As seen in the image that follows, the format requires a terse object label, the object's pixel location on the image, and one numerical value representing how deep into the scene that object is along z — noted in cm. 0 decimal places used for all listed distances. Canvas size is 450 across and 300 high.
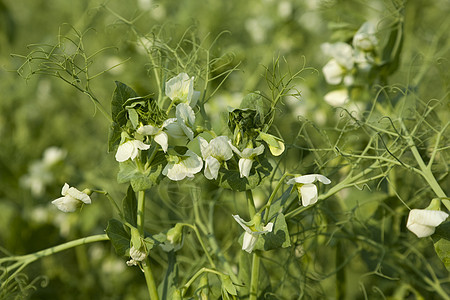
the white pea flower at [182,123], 94
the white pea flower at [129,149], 94
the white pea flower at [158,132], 93
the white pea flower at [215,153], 94
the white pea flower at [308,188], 94
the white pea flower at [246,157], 94
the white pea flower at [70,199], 94
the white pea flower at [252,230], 93
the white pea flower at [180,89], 96
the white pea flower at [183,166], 94
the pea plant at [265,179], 94
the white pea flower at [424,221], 93
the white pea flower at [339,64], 109
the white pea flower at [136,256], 94
